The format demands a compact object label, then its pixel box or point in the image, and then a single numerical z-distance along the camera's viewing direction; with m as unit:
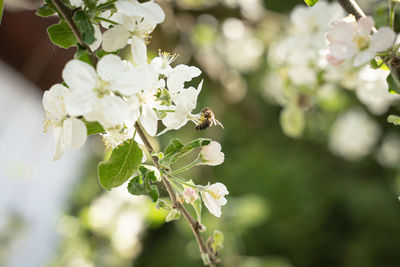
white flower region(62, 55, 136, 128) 0.68
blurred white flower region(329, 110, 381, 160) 2.55
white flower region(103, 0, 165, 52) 0.69
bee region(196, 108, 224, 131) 0.75
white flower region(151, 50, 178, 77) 0.72
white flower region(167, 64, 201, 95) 0.72
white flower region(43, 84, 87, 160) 0.69
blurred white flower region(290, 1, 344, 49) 1.03
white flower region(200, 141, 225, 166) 0.74
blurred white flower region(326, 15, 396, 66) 0.71
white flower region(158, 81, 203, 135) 0.72
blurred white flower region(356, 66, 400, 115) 0.91
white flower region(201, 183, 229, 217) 0.74
